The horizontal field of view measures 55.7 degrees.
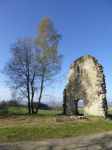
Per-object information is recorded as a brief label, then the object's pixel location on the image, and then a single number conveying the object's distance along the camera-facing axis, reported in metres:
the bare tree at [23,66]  13.19
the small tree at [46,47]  13.75
